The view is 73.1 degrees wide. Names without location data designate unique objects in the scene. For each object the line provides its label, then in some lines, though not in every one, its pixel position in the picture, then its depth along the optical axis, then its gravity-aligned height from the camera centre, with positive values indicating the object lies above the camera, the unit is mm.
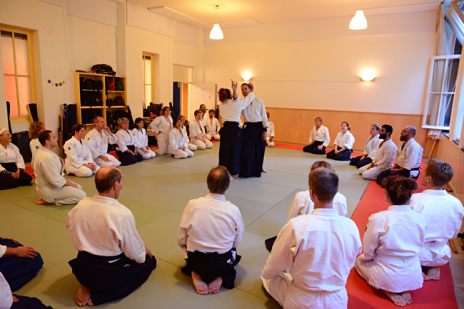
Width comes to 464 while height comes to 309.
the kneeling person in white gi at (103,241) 2246 -1021
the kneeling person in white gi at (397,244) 2408 -1035
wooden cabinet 7906 +37
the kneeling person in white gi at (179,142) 8062 -1044
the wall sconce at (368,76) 9641 +1006
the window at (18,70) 6793 +587
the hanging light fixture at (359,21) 6293 +1742
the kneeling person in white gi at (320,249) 1875 -850
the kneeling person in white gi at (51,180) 4109 -1110
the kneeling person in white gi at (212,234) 2439 -1031
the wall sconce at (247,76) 11625 +1048
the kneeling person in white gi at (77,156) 5930 -1091
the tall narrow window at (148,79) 10328 +733
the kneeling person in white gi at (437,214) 2750 -892
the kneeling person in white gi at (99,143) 6617 -921
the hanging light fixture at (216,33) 7938 +1777
